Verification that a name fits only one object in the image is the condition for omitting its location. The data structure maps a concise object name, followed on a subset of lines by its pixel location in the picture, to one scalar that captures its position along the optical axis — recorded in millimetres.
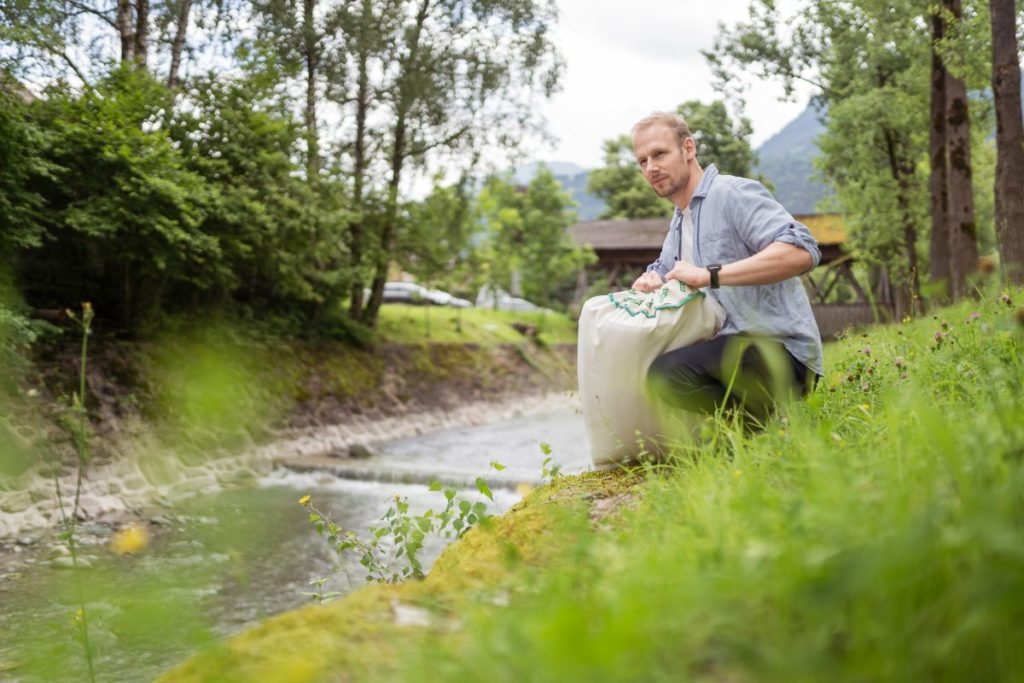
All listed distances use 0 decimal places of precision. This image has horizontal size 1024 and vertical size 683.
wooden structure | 32594
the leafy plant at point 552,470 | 4057
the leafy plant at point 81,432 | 2212
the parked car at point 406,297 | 32469
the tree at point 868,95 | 16156
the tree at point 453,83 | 19344
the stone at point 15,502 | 9119
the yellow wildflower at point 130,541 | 2992
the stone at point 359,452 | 14602
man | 3443
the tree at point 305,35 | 17141
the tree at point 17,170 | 9711
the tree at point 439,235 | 19422
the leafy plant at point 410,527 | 3616
